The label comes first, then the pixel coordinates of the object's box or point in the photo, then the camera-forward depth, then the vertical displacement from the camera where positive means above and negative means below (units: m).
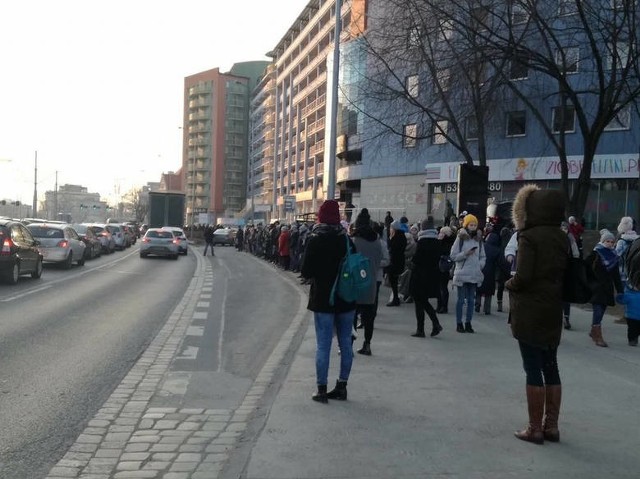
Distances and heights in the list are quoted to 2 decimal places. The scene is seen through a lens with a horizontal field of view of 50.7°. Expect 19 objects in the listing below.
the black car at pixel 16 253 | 16.31 -1.00
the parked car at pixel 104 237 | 34.57 -1.10
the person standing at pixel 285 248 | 24.09 -0.93
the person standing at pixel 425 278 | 9.59 -0.74
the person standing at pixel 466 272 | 10.28 -0.66
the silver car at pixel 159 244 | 31.81 -1.24
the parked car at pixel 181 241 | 35.53 -1.19
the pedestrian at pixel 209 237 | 36.88 -0.96
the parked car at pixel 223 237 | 55.12 -1.41
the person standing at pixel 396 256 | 13.17 -0.59
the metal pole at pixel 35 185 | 74.95 +3.15
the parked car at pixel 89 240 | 28.45 -1.10
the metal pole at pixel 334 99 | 23.20 +4.45
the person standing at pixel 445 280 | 12.03 -0.97
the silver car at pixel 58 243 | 22.23 -0.96
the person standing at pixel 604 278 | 9.35 -0.64
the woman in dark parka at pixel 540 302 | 4.86 -0.51
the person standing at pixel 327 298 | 6.05 -0.67
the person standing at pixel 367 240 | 9.36 -0.21
